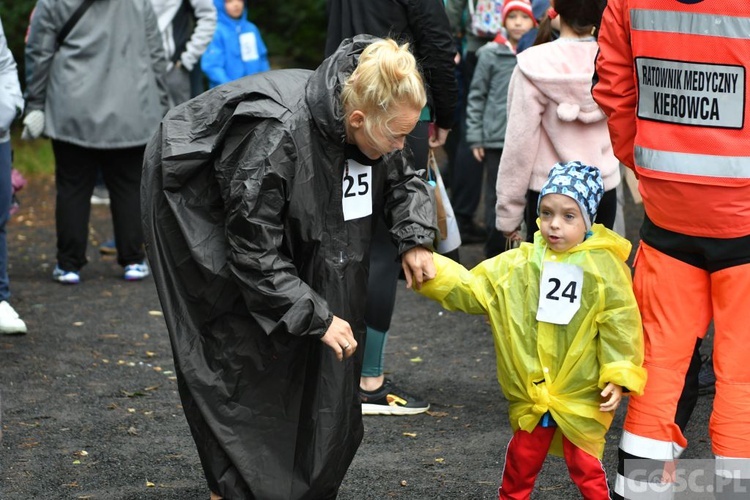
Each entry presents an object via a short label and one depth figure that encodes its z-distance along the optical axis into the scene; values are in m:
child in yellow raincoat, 7.12
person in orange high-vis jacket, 6.44
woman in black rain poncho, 6.54
